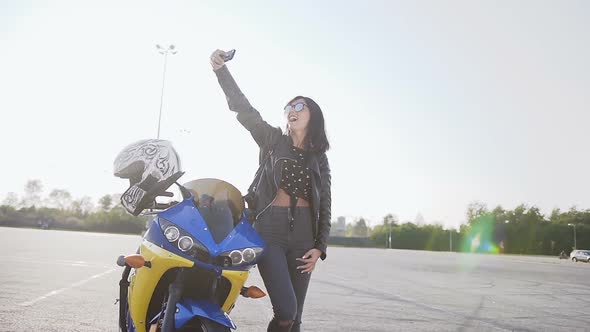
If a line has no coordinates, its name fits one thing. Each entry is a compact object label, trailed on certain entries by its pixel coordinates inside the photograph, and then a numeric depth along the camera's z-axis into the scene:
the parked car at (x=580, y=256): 48.29
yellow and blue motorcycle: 2.29
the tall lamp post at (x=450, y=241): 78.75
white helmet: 2.68
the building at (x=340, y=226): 118.32
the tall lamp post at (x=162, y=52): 38.78
